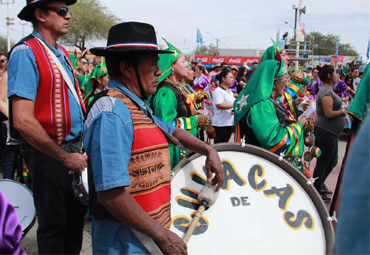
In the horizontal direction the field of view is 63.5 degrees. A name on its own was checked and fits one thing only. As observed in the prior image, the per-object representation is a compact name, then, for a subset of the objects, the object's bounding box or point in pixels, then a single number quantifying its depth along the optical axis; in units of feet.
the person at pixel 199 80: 31.62
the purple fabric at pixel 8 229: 2.97
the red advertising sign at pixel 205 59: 124.00
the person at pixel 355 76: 33.64
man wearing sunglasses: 6.03
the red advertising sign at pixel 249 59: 112.64
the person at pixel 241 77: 28.33
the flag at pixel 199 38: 74.69
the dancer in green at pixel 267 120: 8.94
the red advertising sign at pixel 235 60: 118.93
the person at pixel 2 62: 15.66
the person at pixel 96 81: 13.05
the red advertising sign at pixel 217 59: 123.13
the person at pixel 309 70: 49.52
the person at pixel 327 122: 13.58
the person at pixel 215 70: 36.08
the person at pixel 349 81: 32.85
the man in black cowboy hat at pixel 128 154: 3.91
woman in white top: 17.57
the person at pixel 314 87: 31.55
